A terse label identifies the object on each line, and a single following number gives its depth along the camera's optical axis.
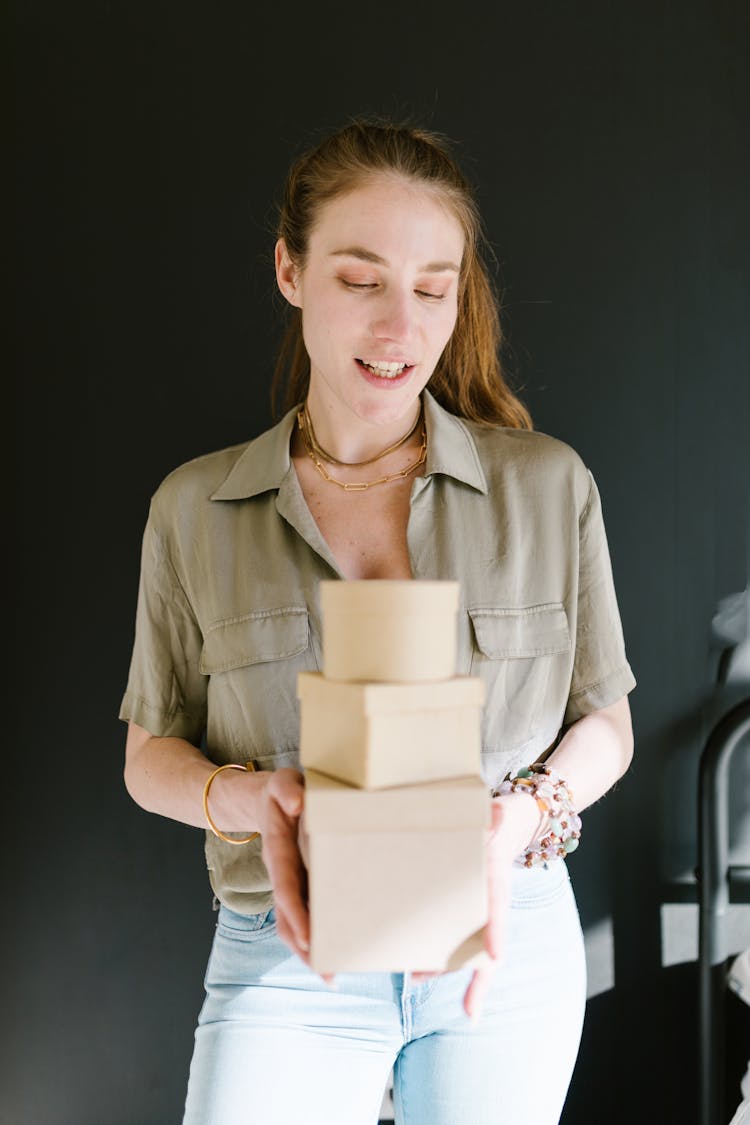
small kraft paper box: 0.81
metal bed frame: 1.74
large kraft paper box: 0.81
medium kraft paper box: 0.80
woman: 1.16
